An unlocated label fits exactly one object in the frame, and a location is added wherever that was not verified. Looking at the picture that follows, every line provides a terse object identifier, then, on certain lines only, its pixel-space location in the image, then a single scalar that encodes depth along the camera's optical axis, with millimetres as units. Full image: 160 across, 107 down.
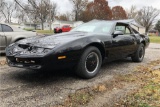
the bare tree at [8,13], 62034
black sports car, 3922
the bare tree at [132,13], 85938
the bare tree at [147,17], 80812
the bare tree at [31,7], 18047
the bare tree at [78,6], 68500
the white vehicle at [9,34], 7898
